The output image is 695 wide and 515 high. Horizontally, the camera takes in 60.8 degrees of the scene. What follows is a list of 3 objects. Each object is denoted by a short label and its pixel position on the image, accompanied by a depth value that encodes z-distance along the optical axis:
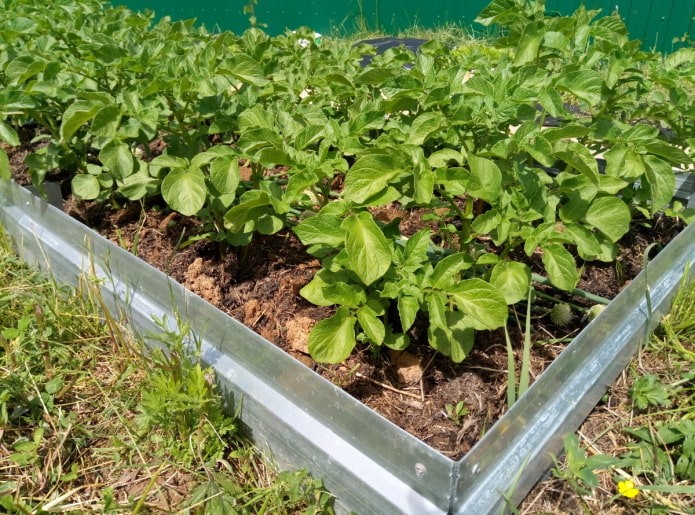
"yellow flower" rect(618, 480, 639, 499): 1.23
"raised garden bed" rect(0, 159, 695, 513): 1.05
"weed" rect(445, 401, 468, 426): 1.32
